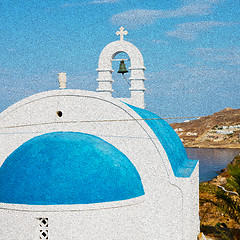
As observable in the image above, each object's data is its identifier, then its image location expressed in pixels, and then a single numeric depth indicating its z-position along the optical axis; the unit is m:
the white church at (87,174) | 7.68
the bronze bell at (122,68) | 12.45
